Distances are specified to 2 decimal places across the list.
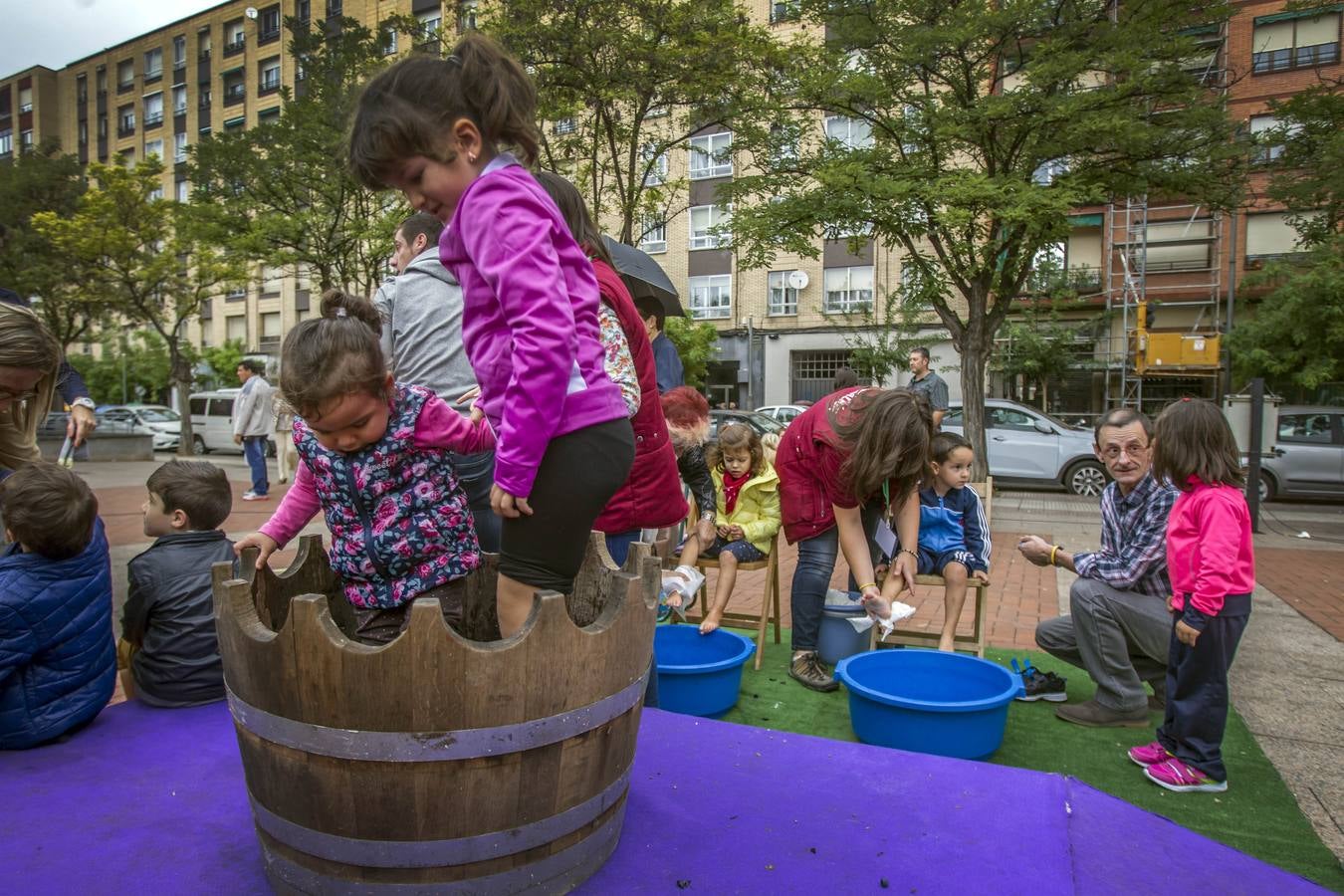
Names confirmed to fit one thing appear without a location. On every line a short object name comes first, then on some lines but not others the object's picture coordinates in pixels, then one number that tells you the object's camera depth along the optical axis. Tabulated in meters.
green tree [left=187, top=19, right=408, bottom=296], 15.13
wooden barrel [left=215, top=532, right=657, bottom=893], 1.33
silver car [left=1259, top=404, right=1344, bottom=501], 12.00
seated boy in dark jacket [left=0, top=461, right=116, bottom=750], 2.27
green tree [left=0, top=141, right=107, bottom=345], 19.61
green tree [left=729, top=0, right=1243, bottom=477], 9.88
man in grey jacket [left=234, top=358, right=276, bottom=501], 10.98
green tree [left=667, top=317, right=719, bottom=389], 23.12
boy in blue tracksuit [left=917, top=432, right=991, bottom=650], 4.23
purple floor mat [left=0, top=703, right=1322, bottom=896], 1.60
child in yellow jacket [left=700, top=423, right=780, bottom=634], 4.55
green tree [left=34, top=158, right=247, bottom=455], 18.11
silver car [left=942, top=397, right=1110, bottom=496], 12.65
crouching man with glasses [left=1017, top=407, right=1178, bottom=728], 3.37
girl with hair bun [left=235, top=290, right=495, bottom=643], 1.75
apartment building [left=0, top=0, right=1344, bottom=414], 22.56
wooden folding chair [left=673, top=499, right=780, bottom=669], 4.49
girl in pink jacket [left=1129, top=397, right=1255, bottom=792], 2.76
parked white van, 23.19
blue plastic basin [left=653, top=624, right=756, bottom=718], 3.32
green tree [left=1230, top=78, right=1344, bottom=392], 9.55
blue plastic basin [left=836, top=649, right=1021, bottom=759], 2.85
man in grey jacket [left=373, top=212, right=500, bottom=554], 2.65
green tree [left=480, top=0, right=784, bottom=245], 9.38
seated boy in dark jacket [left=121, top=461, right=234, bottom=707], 2.64
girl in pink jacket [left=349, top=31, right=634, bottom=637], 1.50
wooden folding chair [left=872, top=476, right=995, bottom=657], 4.16
